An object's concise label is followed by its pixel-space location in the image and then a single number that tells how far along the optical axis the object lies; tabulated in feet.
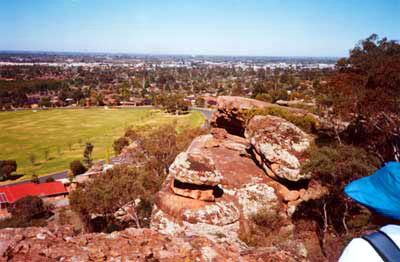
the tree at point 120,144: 153.20
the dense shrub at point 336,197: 34.06
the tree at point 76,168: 135.33
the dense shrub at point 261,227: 39.14
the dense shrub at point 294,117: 70.08
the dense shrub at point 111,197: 55.36
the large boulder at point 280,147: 48.26
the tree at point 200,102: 330.13
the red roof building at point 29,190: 104.01
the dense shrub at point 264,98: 148.33
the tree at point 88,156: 146.90
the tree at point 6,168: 136.05
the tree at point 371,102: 45.03
